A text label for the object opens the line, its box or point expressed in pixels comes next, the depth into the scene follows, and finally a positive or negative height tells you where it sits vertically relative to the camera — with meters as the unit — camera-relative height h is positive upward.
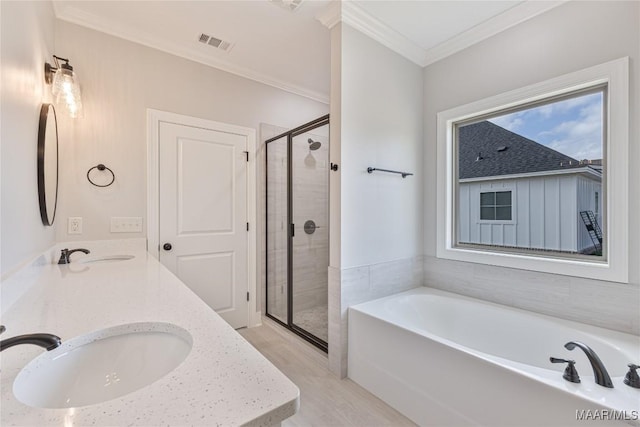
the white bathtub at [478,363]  1.14 -0.80
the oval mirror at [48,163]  1.51 +0.29
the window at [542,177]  1.68 +0.26
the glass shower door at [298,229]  2.64 -0.17
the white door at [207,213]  2.45 -0.01
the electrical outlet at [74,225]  2.04 -0.09
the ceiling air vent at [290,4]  1.95 +1.45
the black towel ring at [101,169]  2.11 +0.31
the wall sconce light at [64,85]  1.74 +0.80
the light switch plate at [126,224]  2.19 -0.10
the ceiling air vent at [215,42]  2.34 +1.44
